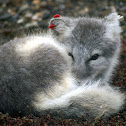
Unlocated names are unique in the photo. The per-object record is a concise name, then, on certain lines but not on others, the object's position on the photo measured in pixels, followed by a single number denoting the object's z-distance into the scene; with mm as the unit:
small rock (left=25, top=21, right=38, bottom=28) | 12481
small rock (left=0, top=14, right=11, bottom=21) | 13144
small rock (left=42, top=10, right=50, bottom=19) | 13250
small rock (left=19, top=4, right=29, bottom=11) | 13794
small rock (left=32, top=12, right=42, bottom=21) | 13090
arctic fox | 5359
